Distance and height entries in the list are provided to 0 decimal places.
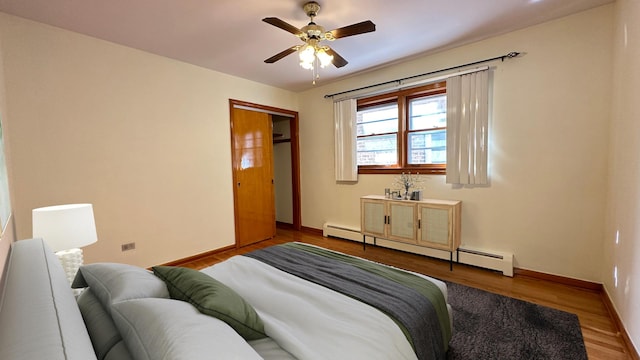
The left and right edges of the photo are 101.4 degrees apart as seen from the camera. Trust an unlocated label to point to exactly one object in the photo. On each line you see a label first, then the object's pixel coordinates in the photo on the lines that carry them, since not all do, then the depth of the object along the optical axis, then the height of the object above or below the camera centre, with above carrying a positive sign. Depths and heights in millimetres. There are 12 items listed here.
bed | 724 -552
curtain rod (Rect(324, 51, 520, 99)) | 2817 +1188
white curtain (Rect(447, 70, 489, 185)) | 2992 +434
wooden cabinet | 3064 -700
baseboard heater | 2881 -1108
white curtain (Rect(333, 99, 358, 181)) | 4164 +458
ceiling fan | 2023 +1085
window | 3443 +502
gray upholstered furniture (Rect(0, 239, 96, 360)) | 587 -393
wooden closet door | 4109 -100
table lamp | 1677 -367
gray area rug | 1715 -1229
